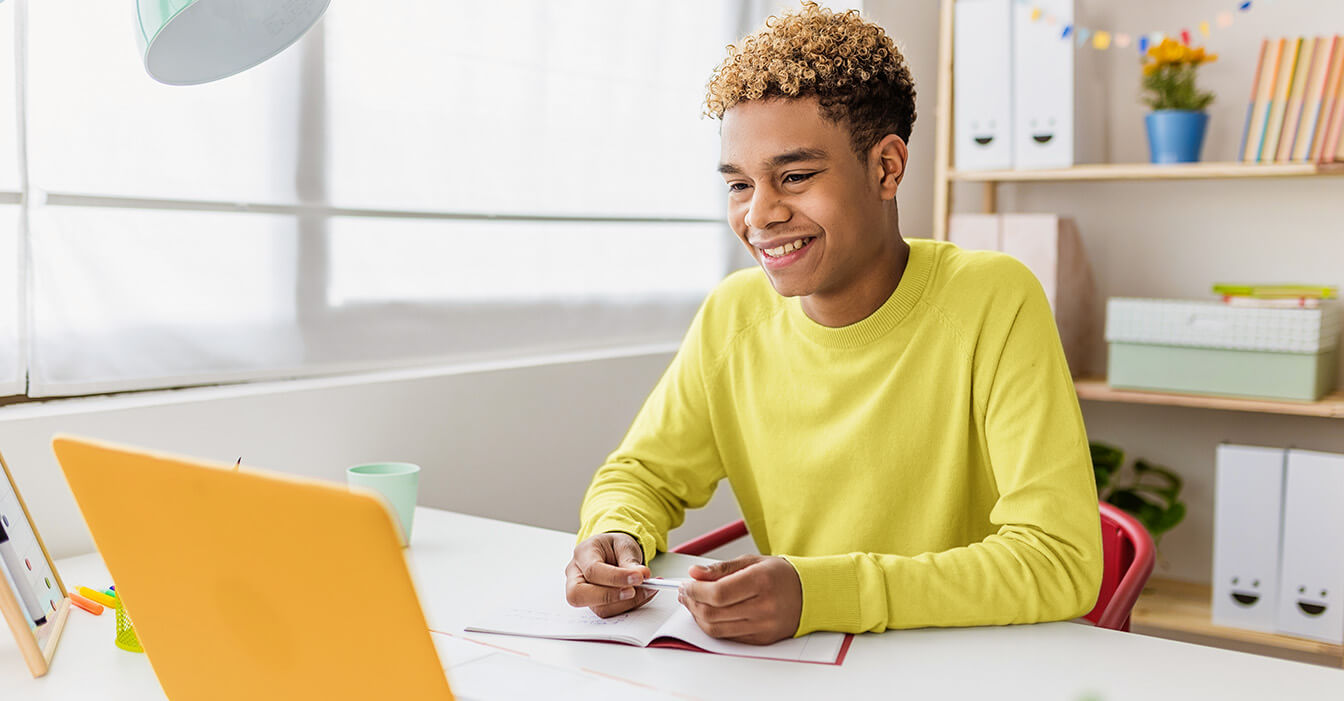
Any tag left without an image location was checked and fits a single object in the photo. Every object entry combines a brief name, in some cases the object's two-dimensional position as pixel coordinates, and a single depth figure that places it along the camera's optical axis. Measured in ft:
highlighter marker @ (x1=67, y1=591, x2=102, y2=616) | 3.65
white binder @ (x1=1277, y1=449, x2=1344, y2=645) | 7.25
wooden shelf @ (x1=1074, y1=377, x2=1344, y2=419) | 7.26
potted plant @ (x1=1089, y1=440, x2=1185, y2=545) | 8.27
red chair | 3.94
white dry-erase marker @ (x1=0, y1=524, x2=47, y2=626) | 3.27
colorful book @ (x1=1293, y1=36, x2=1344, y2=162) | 7.30
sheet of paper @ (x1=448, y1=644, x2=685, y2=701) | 2.91
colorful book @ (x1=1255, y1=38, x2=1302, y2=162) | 7.45
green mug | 4.48
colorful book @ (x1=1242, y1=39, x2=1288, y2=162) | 7.52
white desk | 2.96
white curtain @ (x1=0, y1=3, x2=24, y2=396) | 4.33
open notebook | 3.21
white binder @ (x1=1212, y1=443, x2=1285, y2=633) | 7.45
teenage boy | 3.85
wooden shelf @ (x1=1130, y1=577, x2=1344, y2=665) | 7.39
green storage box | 7.32
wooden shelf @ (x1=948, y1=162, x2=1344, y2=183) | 7.30
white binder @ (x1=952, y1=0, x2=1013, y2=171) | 8.21
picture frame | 3.10
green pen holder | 3.30
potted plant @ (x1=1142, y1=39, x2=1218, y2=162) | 7.80
